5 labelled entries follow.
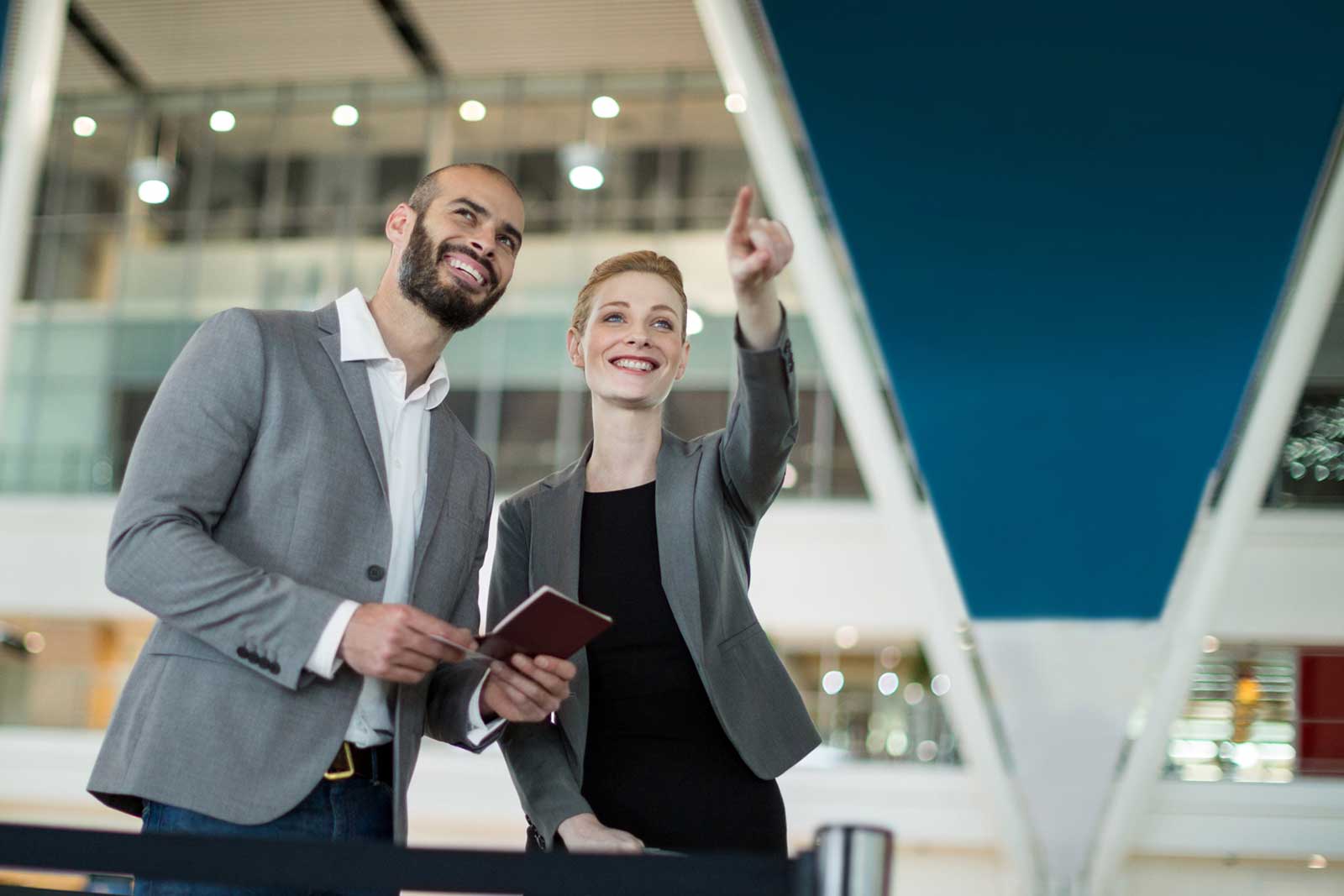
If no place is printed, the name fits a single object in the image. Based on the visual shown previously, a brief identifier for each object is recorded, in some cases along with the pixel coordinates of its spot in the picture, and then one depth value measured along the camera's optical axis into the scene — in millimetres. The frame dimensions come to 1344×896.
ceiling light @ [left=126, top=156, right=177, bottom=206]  22953
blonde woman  2992
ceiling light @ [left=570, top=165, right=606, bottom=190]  21812
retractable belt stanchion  2047
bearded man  2600
